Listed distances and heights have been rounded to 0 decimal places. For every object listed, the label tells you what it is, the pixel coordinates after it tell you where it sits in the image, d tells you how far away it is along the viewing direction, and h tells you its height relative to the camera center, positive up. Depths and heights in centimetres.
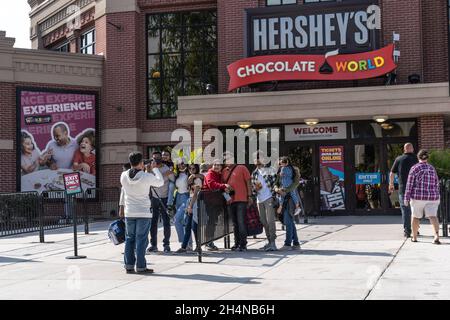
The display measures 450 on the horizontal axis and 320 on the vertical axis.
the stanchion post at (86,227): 1642 -139
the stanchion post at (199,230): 1038 -96
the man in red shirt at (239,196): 1142 -44
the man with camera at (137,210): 921 -54
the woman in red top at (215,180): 1138 -14
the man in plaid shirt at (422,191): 1177 -43
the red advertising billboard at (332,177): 2028 -24
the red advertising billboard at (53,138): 2216 +133
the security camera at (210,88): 2100 +281
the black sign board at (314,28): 2006 +460
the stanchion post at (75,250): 1141 -138
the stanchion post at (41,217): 1472 -99
